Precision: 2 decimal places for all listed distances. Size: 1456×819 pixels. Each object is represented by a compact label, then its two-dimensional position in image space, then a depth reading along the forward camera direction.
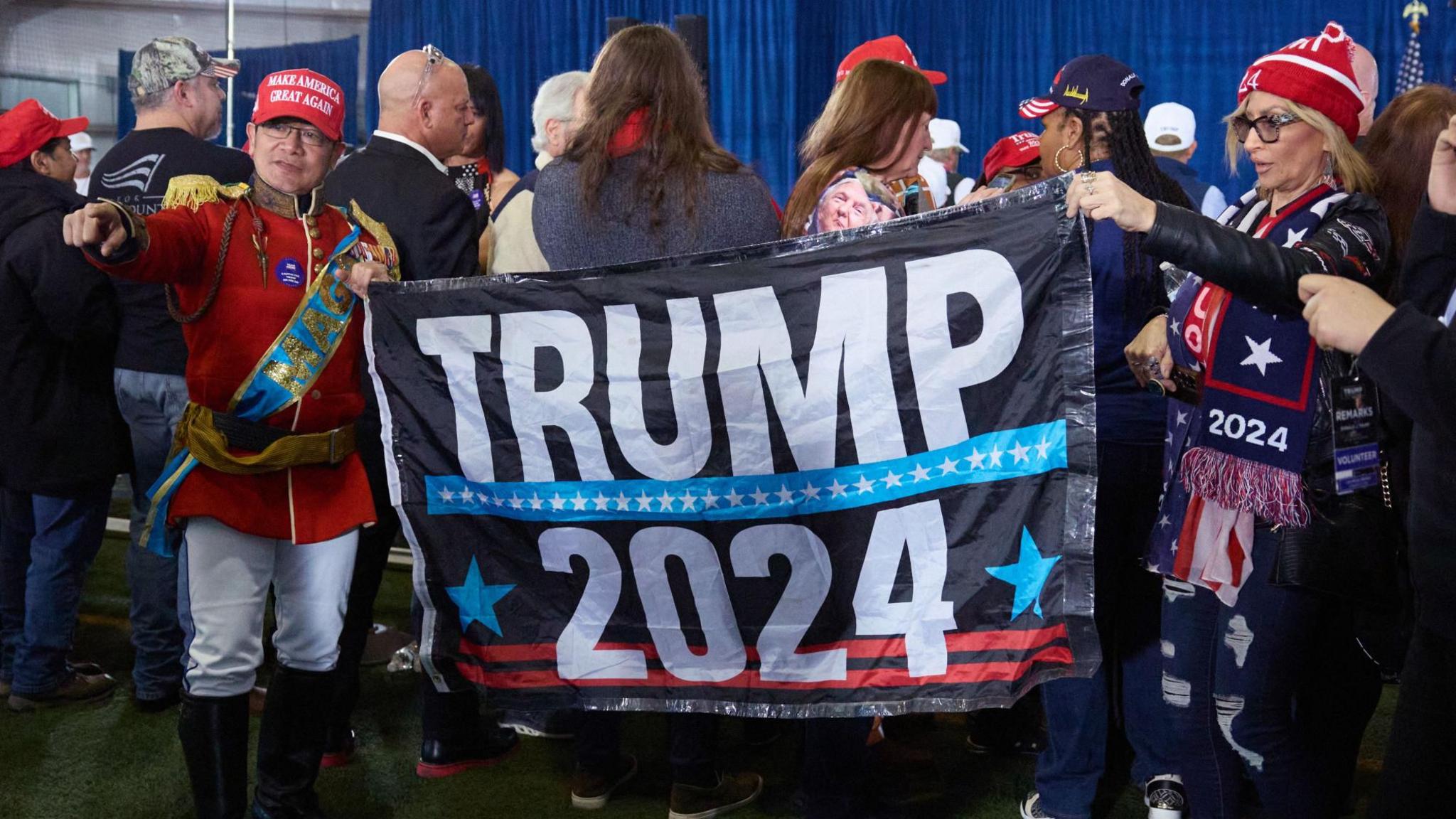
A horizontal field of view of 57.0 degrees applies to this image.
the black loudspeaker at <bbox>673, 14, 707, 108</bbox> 4.74
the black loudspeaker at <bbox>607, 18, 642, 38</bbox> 4.20
